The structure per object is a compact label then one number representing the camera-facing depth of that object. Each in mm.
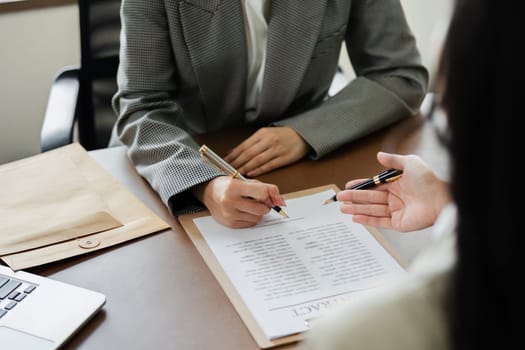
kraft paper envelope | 1128
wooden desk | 959
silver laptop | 945
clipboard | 952
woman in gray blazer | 1360
